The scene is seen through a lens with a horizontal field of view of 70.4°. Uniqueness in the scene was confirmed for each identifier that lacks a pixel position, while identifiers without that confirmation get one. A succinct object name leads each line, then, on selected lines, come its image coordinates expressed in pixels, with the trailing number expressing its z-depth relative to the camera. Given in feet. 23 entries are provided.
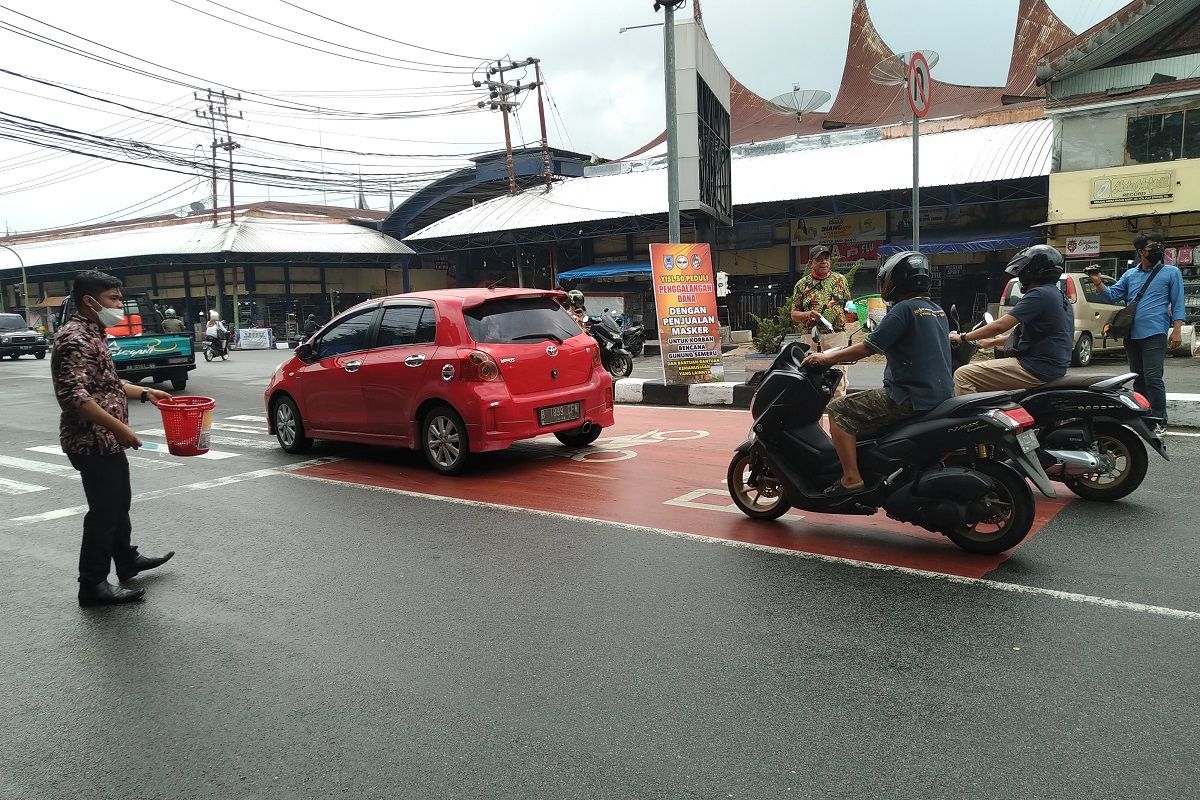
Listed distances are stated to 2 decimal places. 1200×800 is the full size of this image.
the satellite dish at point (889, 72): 121.49
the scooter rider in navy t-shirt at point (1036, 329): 18.98
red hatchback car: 23.82
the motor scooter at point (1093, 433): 18.70
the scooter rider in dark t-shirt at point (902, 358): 15.74
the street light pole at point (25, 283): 151.82
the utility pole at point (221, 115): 135.85
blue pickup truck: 53.26
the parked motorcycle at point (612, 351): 56.03
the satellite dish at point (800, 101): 135.13
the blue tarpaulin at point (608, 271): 104.25
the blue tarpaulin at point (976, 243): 83.82
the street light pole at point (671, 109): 43.32
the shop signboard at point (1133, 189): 69.87
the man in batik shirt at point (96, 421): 14.51
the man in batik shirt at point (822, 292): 27.45
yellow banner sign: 39.86
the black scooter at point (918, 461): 15.17
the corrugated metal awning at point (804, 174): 84.94
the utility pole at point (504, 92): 112.06
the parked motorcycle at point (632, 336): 68.33
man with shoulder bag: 23.67
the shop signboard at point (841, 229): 96.77
